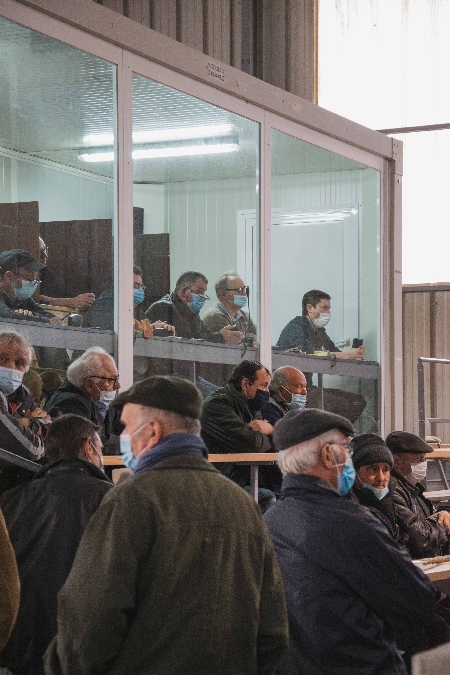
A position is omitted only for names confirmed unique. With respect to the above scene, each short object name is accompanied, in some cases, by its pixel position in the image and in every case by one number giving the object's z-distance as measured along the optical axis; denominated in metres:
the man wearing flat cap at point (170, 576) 4.04
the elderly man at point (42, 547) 6.17
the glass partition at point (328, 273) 15.75
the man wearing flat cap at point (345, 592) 5.63
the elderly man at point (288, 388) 14.13
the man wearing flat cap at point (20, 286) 10.88
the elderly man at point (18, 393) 8.60
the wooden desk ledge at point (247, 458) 10.66
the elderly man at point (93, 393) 10.60
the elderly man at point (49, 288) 11.39
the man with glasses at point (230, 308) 14.20
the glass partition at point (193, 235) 12.80
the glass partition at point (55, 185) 11.13
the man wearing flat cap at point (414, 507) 10.49
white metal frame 11.54
